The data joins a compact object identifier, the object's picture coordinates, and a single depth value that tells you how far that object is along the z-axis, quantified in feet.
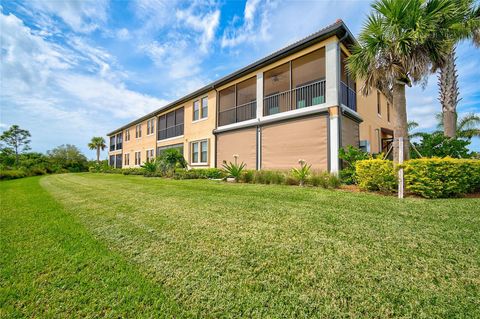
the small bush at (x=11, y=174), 67.72
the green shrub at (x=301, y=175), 26.35
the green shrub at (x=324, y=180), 24.98
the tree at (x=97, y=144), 140.77
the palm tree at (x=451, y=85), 27.31
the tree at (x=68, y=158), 115.14
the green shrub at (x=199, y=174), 42.14
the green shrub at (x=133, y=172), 63.52
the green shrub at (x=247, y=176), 32.50
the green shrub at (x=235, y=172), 33.94
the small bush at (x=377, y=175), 20.51
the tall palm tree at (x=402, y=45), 21.18
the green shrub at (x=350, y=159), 25.93
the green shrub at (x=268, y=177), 29.40
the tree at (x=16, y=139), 116.37
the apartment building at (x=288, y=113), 29.78
